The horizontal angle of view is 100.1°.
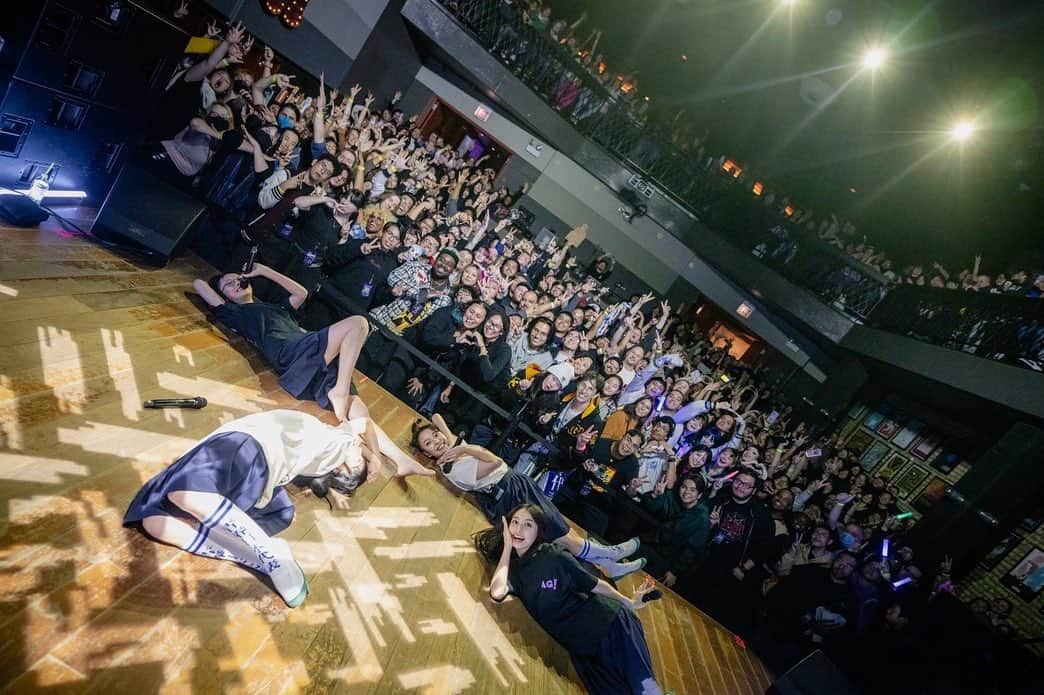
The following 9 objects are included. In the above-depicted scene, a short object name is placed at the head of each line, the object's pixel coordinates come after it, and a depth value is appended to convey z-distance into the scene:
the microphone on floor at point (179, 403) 2.53
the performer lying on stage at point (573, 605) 2.76
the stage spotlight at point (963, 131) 9.46
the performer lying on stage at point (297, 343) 3.41
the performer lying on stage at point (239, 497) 1.90
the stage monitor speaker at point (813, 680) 3.01
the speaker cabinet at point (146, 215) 3.66
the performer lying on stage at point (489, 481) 3.69
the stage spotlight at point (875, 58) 9.59
